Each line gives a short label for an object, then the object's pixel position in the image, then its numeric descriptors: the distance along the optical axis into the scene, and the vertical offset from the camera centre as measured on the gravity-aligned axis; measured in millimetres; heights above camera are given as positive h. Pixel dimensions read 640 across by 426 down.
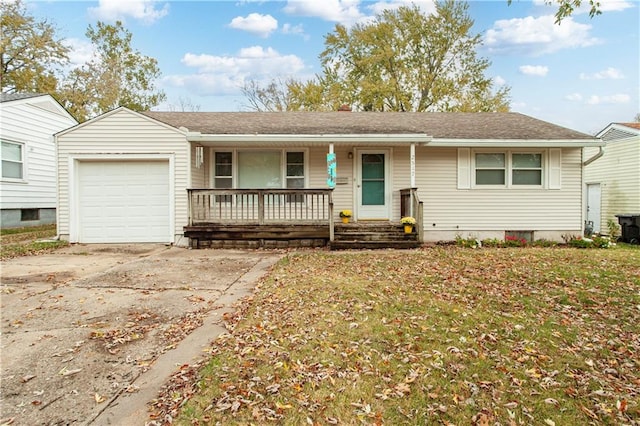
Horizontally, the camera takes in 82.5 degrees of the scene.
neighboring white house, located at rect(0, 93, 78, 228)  12477 +1813
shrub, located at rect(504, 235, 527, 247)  10133 -923
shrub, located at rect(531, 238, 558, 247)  10203 -961
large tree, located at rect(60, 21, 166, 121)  23891 +9511
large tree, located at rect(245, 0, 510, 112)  23984 +9308
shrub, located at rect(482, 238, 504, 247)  10164 -950
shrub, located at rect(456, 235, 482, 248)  9984 -936
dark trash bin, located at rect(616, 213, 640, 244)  11547 -574
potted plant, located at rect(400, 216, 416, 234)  9430 -373
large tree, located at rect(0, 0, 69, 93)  20688 +9223
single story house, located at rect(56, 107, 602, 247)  9570 +860
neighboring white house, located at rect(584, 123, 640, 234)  12977 +1236
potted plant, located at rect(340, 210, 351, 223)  10102 -181
